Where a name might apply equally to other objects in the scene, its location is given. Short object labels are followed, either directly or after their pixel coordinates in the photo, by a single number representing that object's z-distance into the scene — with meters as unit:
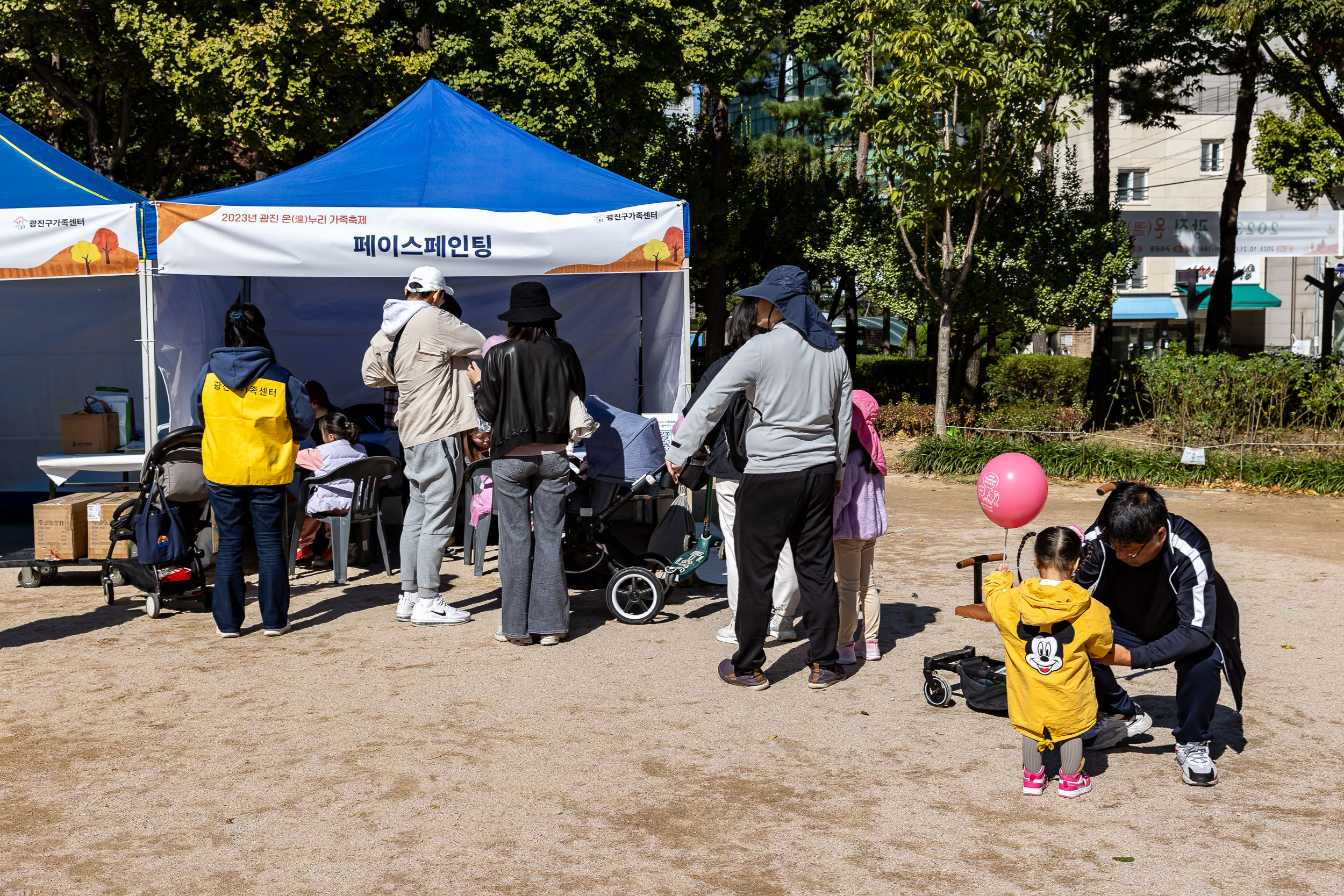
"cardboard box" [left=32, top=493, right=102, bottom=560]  7.45
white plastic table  7.97
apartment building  39.44
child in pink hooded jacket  5.50
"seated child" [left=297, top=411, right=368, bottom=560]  7.65
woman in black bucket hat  5.98
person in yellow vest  6.13
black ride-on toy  4.96
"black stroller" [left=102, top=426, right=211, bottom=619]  6.77
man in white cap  6.49
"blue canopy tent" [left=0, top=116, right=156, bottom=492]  10.54
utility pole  17.95
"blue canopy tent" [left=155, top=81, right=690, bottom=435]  7.67
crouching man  4.04
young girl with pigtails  3.96
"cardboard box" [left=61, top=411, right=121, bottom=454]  8.38
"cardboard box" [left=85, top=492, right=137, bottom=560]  7.50
